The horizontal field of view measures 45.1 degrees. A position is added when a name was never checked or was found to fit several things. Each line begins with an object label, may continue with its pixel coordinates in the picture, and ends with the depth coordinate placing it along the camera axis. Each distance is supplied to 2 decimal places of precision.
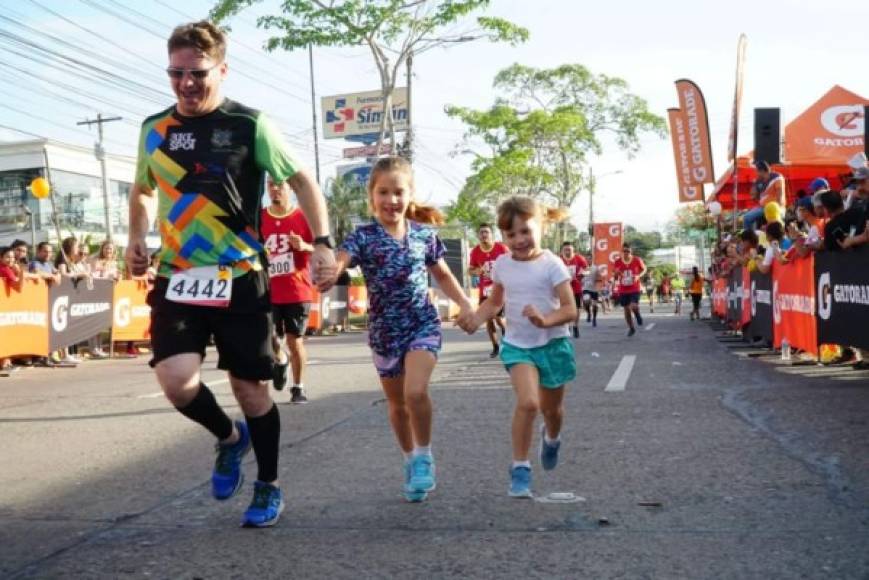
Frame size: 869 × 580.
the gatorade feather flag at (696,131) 27.67
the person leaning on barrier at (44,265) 15.23
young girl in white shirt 5.03
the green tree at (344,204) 65.06
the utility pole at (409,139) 35.97
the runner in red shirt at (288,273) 9.12
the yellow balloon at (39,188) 15.45
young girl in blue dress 4.88
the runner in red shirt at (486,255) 13.98
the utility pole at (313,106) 46.37
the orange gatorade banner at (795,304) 11.21
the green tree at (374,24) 28.58
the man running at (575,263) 21.77
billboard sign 74.88
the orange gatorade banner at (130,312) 17.75
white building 61.94
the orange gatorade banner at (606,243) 47.59
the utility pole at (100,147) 56.62
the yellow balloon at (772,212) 15.28
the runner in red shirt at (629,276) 21.94
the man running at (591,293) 26.48
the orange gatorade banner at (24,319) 13.97
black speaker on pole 20.75
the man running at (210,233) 4.14
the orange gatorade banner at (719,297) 23.79
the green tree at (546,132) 50.16
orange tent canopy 21.69
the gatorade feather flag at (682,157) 27.91
